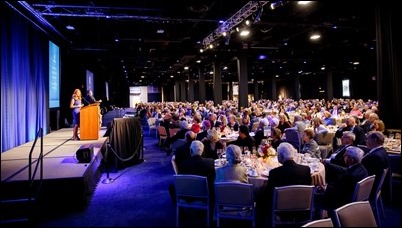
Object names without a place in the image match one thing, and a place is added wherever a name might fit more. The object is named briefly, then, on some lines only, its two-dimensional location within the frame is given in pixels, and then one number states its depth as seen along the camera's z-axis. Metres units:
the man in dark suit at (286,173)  3.81
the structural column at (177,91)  42.19
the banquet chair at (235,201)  3.70
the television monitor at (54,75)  11.32
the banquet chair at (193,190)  4.05
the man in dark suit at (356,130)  7.37
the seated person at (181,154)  5.59
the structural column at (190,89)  29.58
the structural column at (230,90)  48.03
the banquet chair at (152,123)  15.44
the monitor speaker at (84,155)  6.08
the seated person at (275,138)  6.51
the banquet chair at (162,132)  11.21
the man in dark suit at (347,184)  3.96
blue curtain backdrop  7.46
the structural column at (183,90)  35.88
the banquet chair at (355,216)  2.65
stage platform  5.03
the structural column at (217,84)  20.56
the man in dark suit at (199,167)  4.46
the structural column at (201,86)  25.30
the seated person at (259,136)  7.78
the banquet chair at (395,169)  5.55
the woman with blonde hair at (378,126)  6.82
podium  8.58
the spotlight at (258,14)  8.94
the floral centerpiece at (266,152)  5.32
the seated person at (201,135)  7.66
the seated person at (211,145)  6.09
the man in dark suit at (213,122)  10.12
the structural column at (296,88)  30.72
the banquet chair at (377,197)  4.28
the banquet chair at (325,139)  8.33
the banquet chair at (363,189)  3.76
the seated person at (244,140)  6.65
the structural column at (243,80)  16.88
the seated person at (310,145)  5.78
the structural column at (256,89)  41.31
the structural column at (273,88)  36.41
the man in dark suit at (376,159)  4.55
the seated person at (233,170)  4.09
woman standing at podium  8.70
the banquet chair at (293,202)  3.57
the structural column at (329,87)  24.10
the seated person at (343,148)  5.34
